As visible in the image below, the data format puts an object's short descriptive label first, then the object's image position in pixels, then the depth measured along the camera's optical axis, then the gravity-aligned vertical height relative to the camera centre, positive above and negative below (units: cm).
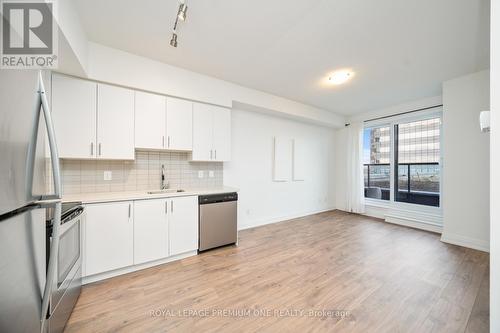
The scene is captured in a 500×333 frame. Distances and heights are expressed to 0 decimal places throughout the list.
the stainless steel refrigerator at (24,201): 62 -14
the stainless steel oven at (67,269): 126 -85
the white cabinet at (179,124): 265 +64
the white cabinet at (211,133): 289 +56
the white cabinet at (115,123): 222 +55
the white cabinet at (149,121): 243 +63
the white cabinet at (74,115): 203 +59
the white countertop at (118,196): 197 -35
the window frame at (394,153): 375 +25
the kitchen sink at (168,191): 251 -36
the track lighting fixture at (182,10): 155 +136
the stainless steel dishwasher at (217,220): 266 -82
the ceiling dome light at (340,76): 285 +149
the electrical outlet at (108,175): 245 -12
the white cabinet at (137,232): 196 -79
